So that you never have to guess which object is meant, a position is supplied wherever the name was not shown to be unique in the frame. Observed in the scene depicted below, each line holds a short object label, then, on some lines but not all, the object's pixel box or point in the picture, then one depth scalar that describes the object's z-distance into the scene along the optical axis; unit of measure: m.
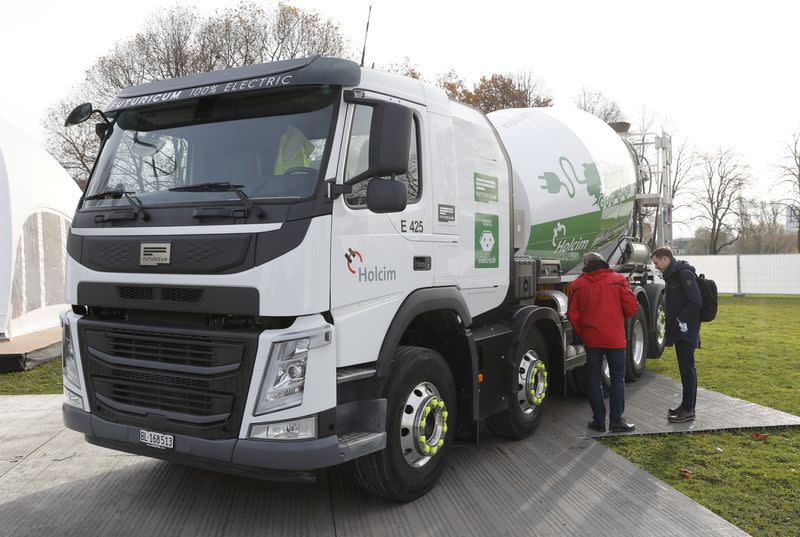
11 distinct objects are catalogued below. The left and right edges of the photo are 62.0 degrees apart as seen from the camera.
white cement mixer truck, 3.81
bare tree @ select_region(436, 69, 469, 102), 33.15
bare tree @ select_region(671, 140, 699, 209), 39.61
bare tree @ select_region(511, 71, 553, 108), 36.09
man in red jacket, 6.34
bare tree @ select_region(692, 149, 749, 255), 49.50
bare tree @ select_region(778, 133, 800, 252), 41.50
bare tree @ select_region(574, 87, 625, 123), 38.99
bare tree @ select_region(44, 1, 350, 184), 27.09
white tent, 11.58
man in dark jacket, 6.71
